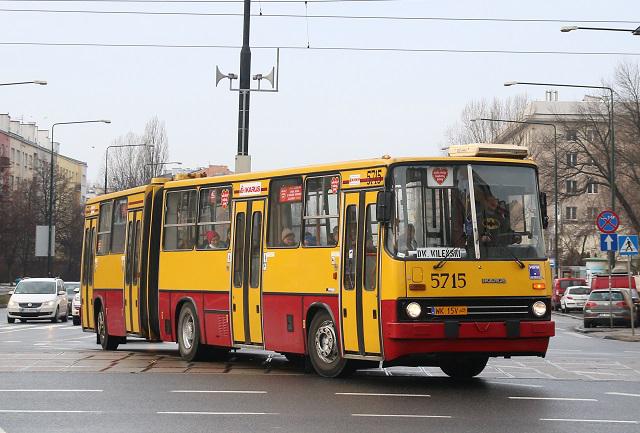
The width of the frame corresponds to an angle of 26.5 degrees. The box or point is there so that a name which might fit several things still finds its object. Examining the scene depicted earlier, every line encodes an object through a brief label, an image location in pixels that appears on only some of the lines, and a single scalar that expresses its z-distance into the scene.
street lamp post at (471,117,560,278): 71.62
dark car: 46.12
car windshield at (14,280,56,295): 47.47
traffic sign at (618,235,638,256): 36.97
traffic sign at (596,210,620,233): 36.03
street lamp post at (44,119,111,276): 71.47
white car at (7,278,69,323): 46.56
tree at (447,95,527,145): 97.88
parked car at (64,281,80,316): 56.31
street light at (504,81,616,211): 53.84
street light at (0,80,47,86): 52.58
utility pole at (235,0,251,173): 28.17
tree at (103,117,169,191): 101.50
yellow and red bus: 16.64
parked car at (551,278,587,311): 72.06
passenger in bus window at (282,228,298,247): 19.16
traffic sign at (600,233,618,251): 37.34
